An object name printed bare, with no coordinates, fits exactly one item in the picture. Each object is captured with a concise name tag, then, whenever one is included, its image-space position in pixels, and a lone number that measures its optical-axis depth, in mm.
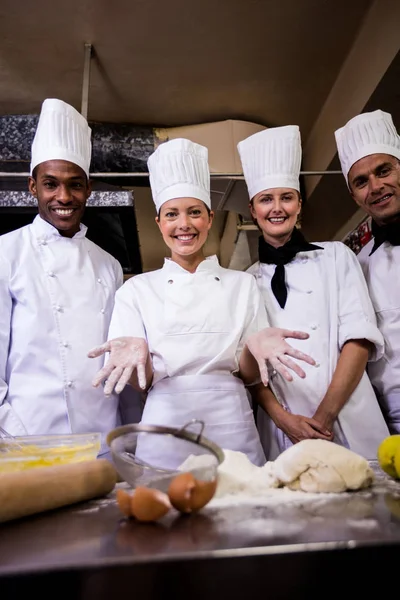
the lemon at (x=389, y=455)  856
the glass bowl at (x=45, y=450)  851
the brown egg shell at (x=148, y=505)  579
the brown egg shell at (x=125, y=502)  604
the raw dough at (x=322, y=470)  770
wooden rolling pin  630
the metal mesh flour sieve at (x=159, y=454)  695
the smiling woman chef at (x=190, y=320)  1422
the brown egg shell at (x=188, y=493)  604
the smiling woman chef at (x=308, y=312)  1540
